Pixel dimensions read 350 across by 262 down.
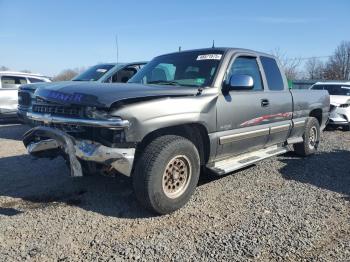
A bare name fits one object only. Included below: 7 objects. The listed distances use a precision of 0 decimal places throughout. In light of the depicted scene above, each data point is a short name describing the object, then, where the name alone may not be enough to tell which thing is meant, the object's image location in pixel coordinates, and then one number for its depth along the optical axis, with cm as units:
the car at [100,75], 845
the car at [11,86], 1255
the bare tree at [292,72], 4670
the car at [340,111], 1133
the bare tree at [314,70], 5716
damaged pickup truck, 388
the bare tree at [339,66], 5581
